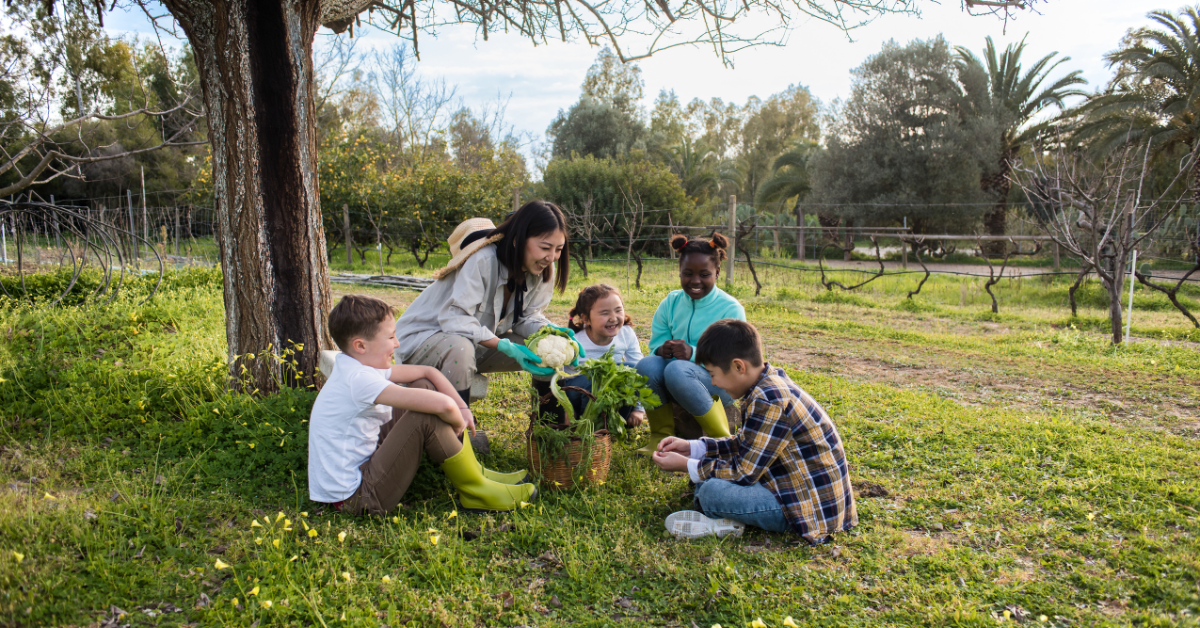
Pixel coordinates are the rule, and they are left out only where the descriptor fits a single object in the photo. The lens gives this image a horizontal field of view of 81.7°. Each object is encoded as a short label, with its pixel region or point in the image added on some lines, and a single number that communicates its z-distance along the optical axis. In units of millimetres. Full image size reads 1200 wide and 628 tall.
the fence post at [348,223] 16047
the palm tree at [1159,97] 16531
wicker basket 3207
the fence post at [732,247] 11508
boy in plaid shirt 2738
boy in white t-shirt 2795
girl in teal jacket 3600
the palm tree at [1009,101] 21656
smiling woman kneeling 3582
